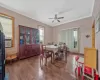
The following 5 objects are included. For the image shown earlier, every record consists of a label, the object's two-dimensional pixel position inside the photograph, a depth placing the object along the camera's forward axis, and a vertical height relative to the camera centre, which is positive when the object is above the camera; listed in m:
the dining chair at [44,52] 2.81 -0.66
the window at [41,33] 5.09 +0.62
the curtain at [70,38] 4.88 +0.15
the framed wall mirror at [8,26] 3.03 +0.80
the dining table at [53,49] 2.90 -0.50
